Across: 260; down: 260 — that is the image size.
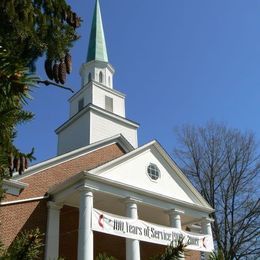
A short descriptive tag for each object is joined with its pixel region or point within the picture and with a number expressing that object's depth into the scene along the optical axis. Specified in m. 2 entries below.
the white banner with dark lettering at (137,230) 14.27
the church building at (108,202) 14.73
